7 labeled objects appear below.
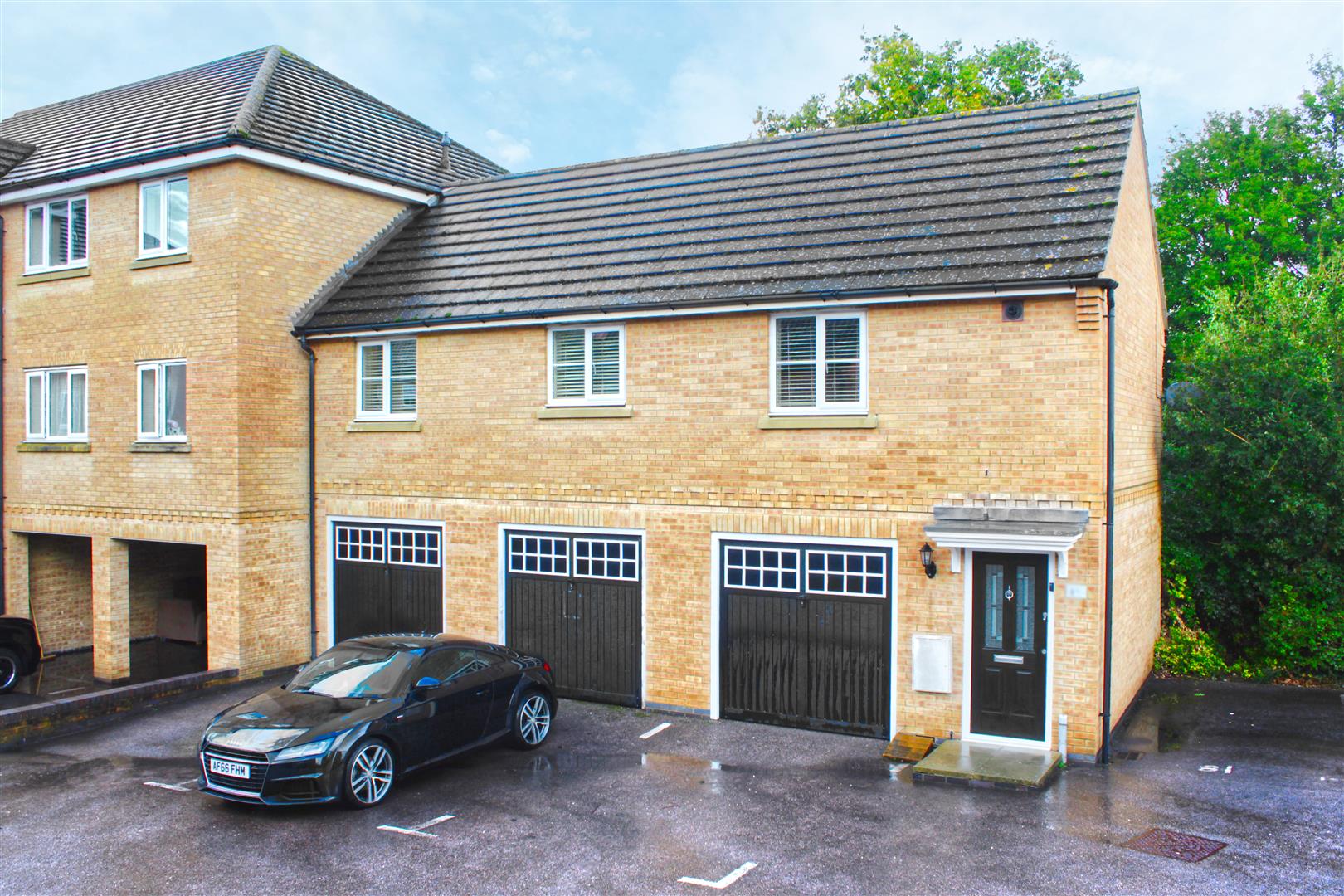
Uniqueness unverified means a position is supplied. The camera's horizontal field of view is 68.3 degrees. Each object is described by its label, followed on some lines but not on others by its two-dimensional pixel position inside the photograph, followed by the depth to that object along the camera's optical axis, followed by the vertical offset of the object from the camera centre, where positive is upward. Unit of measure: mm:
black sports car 8930 -2744
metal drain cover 8250 -3452
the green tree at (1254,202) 26094 +6498
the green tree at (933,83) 26422 +9975
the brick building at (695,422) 11023 +224
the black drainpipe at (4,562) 16875 -2112
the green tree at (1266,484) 14883 -666
